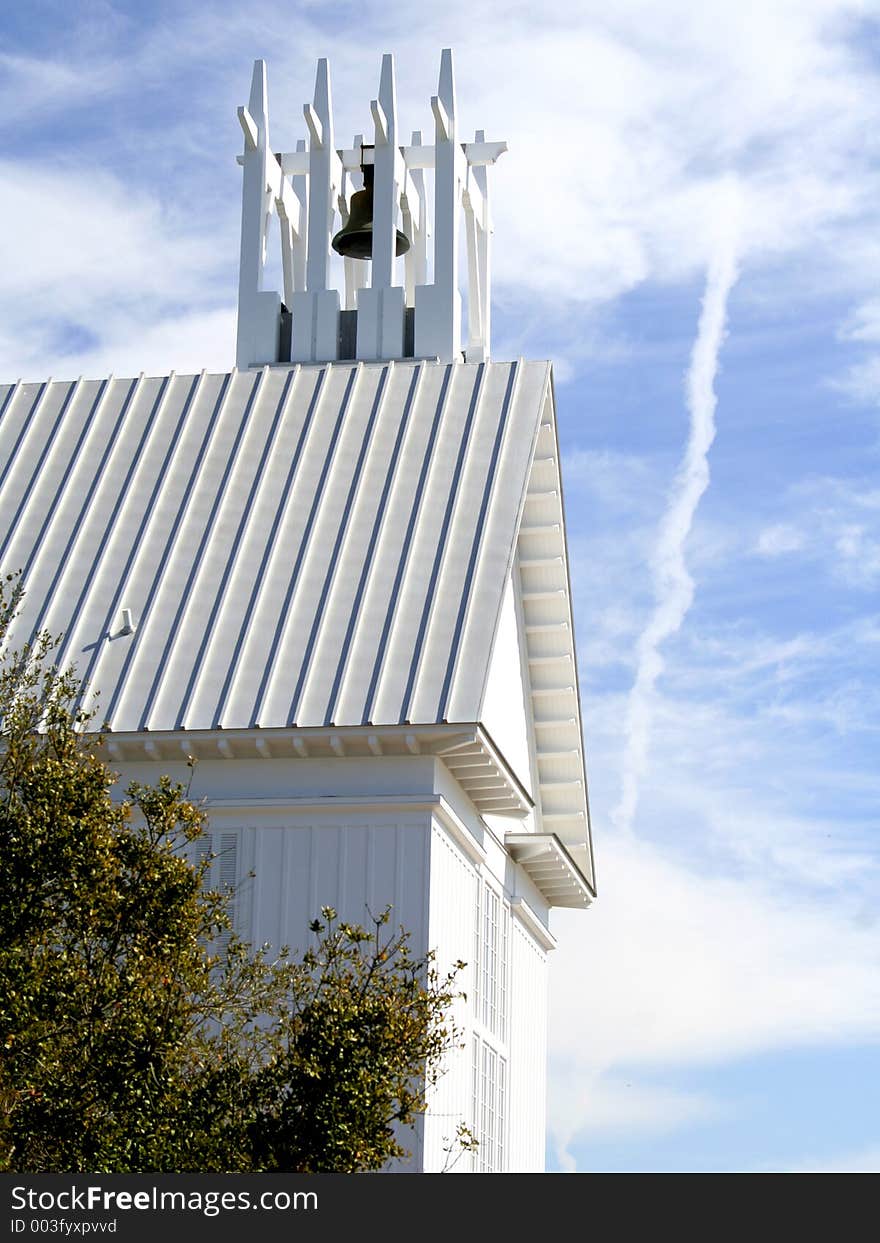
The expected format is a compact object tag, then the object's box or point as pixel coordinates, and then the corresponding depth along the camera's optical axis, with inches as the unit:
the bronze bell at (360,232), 1357.0
